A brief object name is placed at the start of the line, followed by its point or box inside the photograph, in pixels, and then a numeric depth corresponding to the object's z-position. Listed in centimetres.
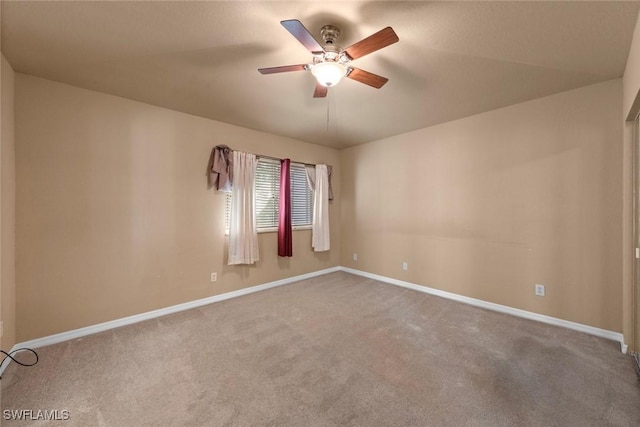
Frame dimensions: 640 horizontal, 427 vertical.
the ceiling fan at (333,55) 153
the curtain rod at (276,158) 389
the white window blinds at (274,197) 395
